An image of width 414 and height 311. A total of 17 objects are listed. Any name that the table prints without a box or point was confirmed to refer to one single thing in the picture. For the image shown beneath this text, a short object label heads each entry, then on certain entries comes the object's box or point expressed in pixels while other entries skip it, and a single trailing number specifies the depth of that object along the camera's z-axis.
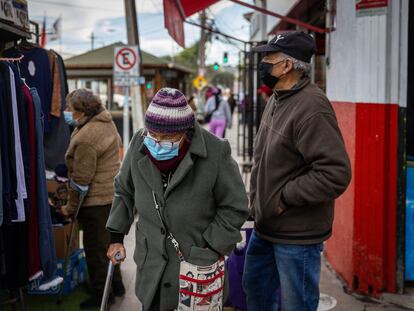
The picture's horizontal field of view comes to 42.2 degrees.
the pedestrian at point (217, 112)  13.95
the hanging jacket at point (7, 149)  3.58
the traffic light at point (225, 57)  20.59
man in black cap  2.82
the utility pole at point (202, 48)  35.93
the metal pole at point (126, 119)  10.13
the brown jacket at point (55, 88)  5.38
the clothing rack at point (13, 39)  4.24
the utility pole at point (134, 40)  11.40
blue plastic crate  4.85
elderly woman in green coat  2.67
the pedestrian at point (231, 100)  23.81
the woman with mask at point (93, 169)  4.43
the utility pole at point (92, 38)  76.06
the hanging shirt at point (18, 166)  3.64
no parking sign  9.80
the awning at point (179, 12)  5.90
